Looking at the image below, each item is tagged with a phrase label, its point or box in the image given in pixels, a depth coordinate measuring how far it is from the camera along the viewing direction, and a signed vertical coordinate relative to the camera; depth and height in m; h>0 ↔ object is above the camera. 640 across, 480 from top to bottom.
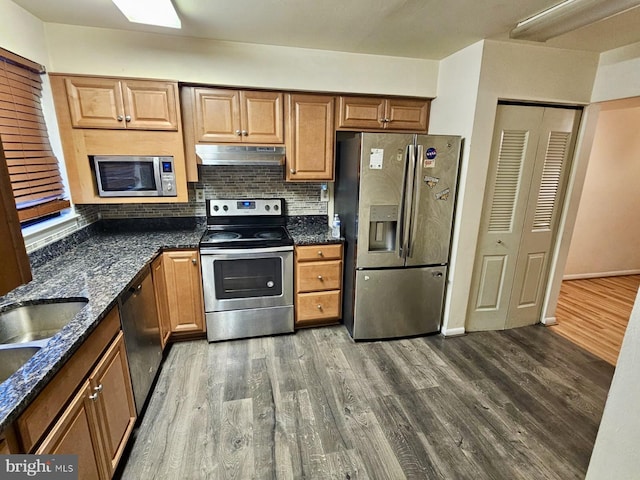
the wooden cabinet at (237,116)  2.43 +0.39
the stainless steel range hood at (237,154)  2.38 +0.08
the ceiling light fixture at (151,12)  1.63 +0.83
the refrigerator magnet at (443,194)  2.49 -0.20
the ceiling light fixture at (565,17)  1.52 +0.83
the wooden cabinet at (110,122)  2.18 +0.29
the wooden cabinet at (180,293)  2.39 -1.01
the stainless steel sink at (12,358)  1.17 -0.75
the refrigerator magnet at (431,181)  2.44 -0.09
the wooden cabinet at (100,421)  1.08 -1.04
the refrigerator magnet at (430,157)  2.38 +0.09
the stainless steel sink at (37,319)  1.43 -0.75
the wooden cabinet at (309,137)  2.58 +0.25
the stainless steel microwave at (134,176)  2.32 -0.10
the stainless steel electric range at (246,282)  2.47 -0.95
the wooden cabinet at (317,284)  2.68 -1.03
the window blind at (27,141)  1.78 +0.12
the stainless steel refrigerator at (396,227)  2.37 -0.48
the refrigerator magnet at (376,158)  2.32 +0.07
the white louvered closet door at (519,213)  2.50 -0.36
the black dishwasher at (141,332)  1.68 -1.02
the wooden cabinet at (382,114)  2.67 +0.47
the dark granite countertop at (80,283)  0.92 -0.64
